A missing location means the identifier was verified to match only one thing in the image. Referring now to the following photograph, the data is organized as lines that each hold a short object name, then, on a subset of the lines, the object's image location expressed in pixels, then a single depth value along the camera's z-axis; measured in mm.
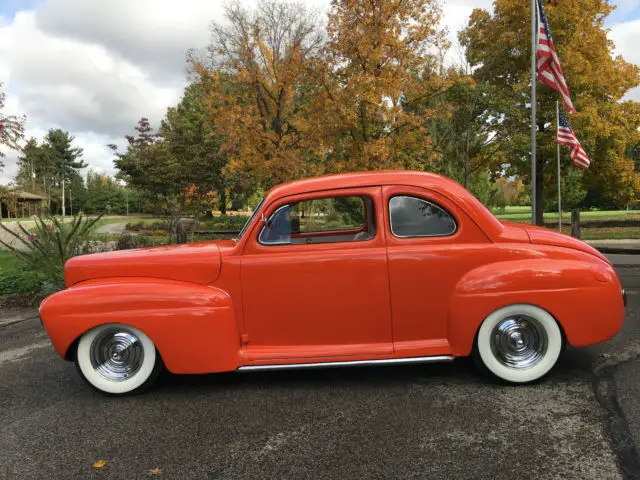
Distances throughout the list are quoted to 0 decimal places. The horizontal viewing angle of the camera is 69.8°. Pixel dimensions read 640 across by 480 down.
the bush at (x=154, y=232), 24328
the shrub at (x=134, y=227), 29152
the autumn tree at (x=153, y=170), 27766
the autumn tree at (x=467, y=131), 18969
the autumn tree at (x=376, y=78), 13680
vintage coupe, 3482
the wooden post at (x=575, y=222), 16984
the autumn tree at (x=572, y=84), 18875
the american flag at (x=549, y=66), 10516
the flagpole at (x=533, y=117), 12383
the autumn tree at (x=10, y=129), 10094
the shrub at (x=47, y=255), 7914
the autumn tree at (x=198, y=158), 28266
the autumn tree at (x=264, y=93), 16953
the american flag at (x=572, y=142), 13453
